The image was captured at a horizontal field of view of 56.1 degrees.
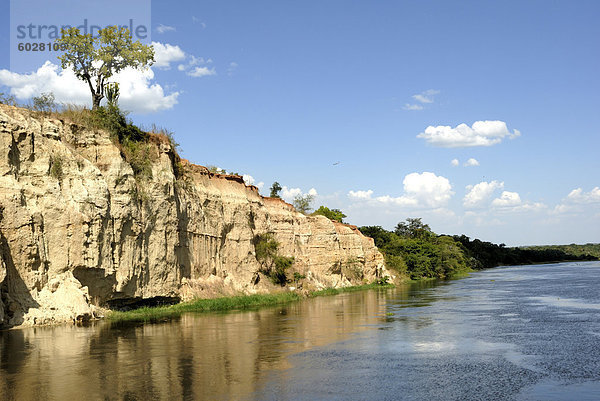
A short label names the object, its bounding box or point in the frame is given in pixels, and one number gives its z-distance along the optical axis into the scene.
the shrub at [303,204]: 81.44
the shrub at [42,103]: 29.84
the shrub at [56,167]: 27.58
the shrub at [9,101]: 27.76
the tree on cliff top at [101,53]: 34.31
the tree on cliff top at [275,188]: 83.62
